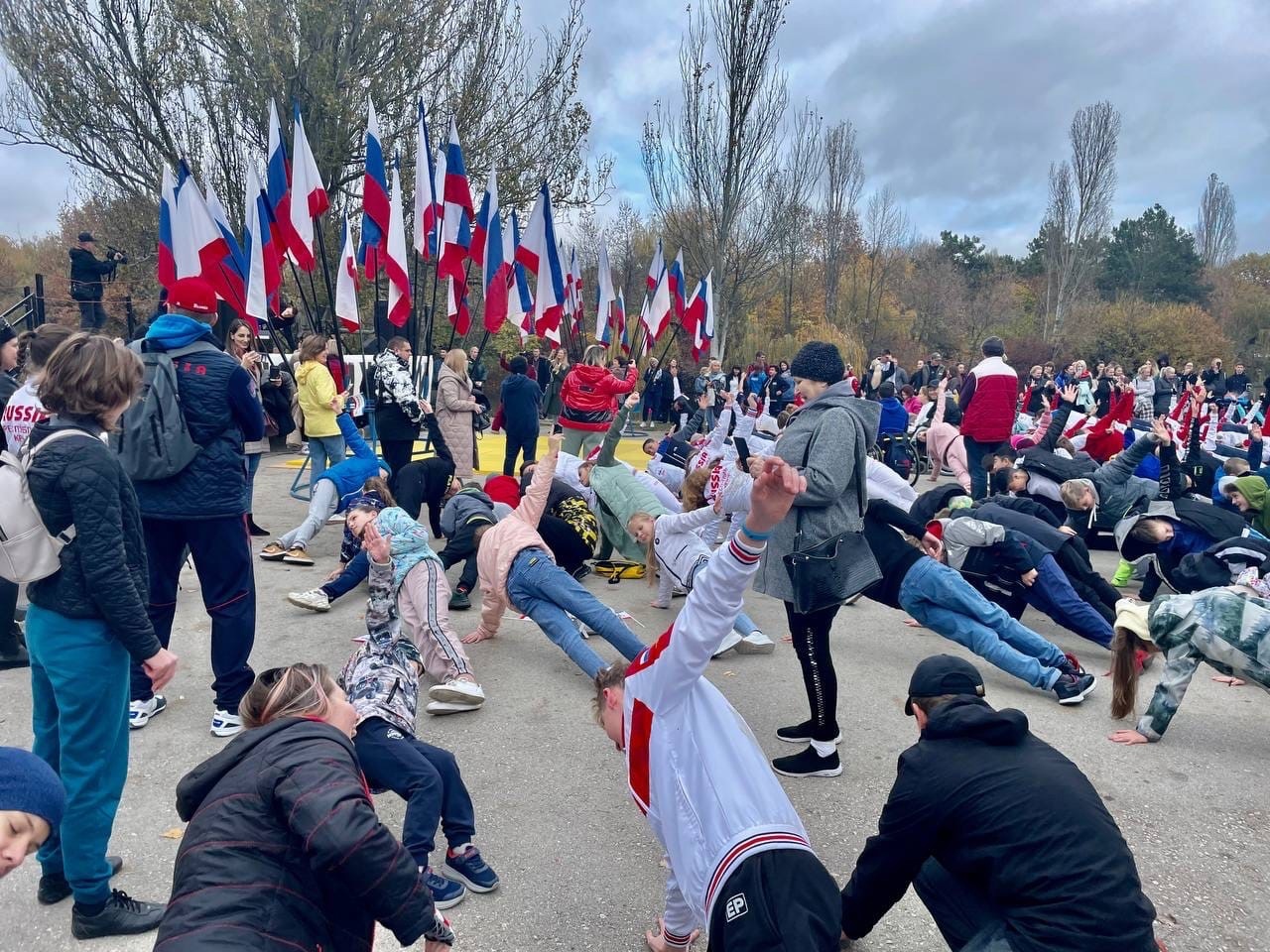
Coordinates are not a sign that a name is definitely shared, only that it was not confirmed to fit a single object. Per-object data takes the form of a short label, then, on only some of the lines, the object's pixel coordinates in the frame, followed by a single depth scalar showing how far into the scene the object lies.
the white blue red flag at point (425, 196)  8.87
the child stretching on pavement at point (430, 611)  4.29
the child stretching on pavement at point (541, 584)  4.74
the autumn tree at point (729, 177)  20.89
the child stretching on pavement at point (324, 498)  7.09
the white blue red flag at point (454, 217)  9.26
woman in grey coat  3.66
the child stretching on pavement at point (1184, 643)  3.95
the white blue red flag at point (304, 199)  8.20
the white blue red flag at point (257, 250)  8.09
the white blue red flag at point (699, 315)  14.73
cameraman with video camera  11.27
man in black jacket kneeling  2.09
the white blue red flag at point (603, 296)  13.58
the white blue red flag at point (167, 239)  7.53
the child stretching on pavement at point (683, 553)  5.28
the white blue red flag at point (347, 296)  8.38
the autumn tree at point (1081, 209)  36.56
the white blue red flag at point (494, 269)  9.88
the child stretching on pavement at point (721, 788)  2.01
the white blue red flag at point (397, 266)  8.48
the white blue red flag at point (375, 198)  8.48
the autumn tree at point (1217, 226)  52.88
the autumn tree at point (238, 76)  14.88
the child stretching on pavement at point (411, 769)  2.92
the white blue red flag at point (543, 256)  10.45
